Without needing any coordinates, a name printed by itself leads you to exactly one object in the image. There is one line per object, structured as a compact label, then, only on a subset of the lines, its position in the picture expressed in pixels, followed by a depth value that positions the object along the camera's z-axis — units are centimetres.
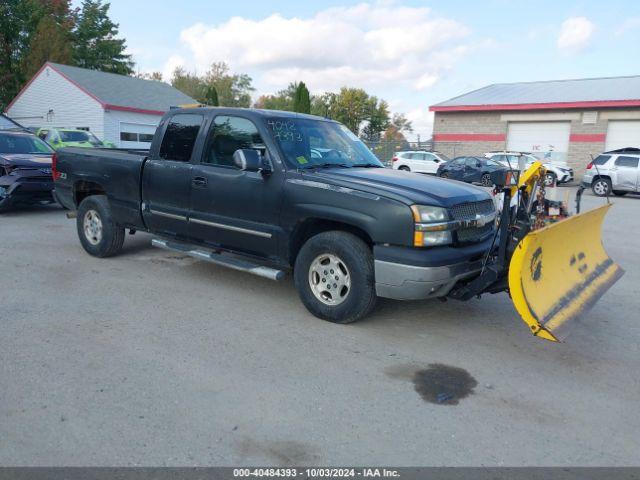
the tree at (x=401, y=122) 9081
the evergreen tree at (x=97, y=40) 4672
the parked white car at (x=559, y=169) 2528
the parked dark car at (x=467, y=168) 2331
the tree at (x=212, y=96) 3297
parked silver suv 1969
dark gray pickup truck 442
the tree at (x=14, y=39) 4119
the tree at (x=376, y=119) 6244
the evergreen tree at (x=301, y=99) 3074
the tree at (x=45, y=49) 3853
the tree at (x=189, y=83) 7226
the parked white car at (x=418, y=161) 2767
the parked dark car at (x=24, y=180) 1005
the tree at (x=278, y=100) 8569
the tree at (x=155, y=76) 7898
